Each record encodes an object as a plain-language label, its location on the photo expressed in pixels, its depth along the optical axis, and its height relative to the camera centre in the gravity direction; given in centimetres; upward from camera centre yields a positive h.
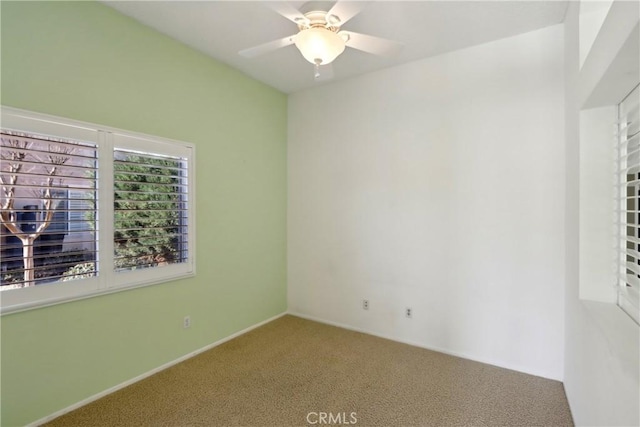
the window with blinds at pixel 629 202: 138 +6
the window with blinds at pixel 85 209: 180 +3
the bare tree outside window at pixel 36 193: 177 +13
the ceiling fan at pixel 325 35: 159 +108
